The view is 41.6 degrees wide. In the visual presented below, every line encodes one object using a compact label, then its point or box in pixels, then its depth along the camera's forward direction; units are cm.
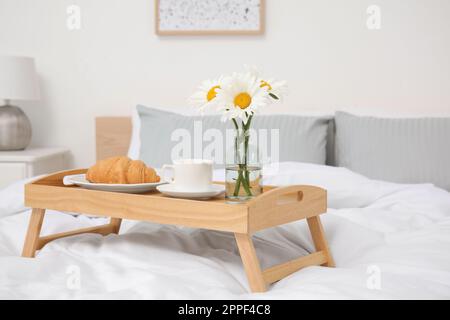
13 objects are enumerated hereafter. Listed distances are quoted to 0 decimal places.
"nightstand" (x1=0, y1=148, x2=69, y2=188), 248
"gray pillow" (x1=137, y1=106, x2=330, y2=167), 221
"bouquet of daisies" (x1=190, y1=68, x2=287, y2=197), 128
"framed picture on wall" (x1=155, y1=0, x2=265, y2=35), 269
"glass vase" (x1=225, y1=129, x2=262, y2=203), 131
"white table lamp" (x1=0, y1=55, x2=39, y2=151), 259
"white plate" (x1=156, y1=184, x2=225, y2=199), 130
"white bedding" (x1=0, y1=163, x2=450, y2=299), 106
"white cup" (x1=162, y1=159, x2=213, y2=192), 132
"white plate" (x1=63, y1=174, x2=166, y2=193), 136
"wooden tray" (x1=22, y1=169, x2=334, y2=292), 119
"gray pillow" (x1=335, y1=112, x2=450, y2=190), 212
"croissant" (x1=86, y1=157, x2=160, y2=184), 139
